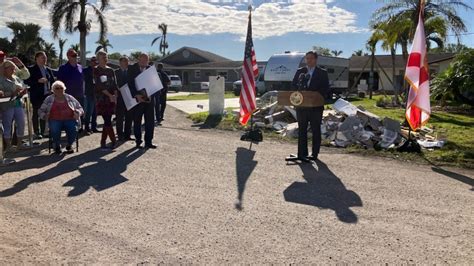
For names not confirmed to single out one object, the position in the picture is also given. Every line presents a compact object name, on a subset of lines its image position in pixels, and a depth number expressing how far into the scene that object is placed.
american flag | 11.49
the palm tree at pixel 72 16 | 31.65
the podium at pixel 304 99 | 8.10
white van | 45.10
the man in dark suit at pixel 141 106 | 9.19
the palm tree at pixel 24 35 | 52.31
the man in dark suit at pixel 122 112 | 9.90
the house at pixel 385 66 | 45.08
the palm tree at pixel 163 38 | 79.31
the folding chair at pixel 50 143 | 8.46
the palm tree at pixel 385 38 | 20.70
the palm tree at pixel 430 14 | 17.71
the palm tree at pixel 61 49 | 64.70
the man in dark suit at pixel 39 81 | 9.58
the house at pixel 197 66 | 54.94
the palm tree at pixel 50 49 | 60.14
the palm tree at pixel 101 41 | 33.12
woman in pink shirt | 8.22
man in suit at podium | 8.20
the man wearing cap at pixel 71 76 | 10.01
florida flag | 8.96
